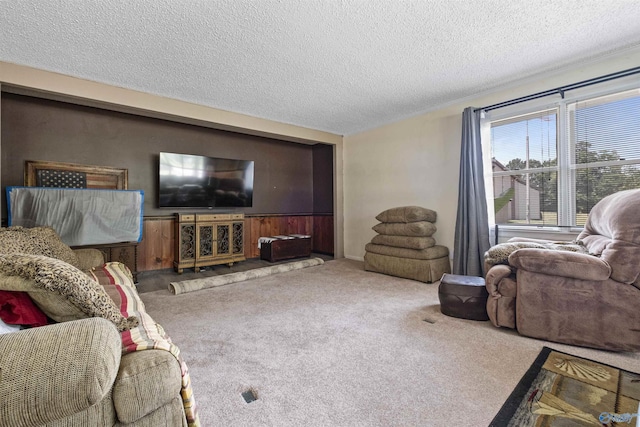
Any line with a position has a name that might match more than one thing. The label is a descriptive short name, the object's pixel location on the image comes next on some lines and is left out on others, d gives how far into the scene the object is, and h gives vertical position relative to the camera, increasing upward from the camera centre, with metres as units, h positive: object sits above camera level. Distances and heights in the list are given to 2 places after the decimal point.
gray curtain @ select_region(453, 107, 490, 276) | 3.34 +0.08
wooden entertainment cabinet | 4.12 -0.39
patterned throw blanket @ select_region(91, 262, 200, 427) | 1.02 -0.52
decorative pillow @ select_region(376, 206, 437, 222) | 3.76 +0.00
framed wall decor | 3.31 +0.50
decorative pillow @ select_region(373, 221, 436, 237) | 3.67 -0.20
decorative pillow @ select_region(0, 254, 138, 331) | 0.93 -0.25
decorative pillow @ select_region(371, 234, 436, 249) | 3.65 -0.38
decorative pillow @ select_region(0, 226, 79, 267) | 1.72 -0.19
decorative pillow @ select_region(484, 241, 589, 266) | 2.25 -0.29
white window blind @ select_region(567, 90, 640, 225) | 2.58 +0.64
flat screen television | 4.09 +0.52
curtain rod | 2.50 +1.26
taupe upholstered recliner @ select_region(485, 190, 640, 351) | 1.79 -0.53
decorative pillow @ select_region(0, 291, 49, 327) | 0.98 -0.34
